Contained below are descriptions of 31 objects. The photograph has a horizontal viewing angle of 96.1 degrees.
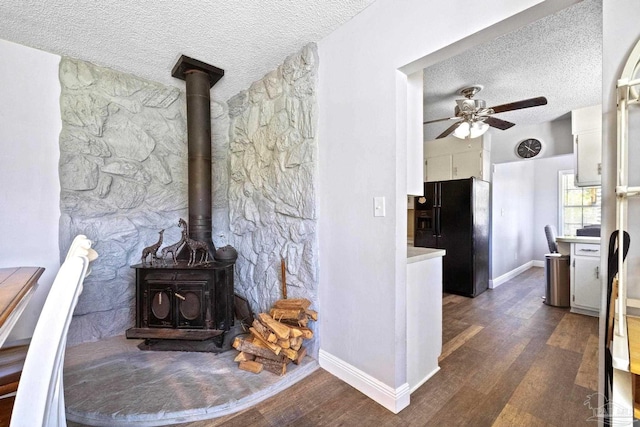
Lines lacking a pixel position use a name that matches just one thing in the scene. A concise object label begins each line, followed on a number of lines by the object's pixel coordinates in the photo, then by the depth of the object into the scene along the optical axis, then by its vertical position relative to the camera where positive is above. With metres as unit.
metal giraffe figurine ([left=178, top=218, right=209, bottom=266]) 2.29 -0.28
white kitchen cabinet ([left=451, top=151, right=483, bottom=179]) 4.15 +0.66
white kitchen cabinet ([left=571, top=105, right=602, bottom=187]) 3.30 +0.77
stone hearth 1.57 -1.09
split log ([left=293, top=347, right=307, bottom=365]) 2.05 -1.05
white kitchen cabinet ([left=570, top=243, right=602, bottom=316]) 3.26 -0.82
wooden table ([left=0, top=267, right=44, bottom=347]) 0.99 -0.34
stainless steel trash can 3.53 -0.91
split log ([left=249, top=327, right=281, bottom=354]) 1.93 -0.90
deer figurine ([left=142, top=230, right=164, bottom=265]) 2.29 -0.30
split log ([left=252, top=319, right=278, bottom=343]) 1.93 -0.83
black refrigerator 3.89 -0.28
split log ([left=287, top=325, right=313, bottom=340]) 1.93 -0.84
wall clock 4.09 +0.88
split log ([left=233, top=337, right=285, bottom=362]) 1.98 -0.97
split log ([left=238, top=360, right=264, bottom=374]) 1.96 -1.07
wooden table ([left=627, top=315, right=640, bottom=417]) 0.74 -0.39
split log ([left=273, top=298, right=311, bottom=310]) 2.07 -0.68
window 5.73 +0.05
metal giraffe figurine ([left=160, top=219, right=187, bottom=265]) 2.28 -0.28
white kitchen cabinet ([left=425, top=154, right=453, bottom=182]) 4.40 +0.65
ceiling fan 2.80 +0.96
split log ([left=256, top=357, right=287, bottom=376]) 1.93 -1.06
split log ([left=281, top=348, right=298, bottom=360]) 1.94 -0.96
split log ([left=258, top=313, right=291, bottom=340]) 1.89 -0.78
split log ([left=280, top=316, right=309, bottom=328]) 2.06 -0.81
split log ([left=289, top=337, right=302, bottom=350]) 1.94 -0.90
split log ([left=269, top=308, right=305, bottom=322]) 2.04 -0.74
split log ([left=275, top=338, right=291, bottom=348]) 1.91 -0.88
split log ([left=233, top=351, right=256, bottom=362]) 2.03 -1.03
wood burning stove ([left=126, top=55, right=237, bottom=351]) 2.23 -0.73
